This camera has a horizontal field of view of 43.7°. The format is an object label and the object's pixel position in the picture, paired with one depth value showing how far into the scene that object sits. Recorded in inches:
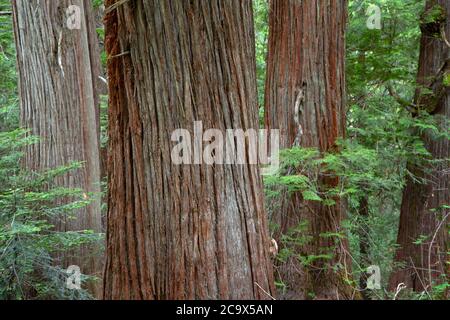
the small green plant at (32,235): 210.5
